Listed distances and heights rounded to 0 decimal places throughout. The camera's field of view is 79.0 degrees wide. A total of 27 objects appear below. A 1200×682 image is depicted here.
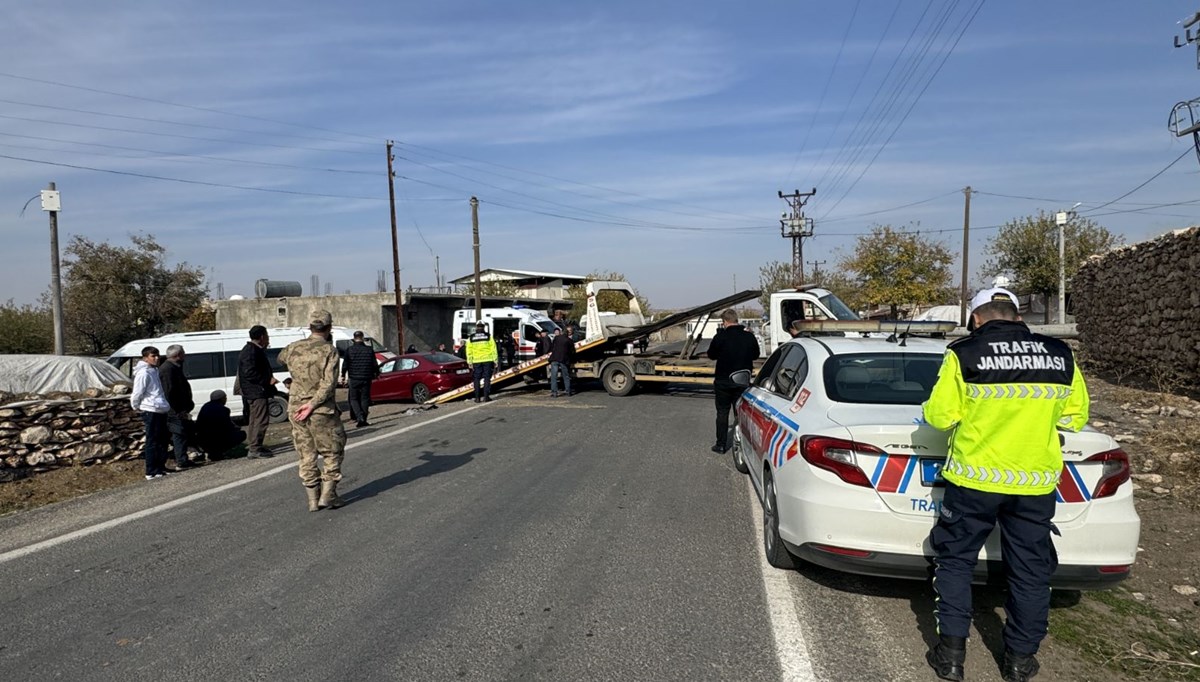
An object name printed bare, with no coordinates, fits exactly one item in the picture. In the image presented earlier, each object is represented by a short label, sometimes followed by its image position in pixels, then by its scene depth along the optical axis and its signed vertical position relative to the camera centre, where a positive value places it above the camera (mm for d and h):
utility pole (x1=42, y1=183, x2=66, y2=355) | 15125 +1106
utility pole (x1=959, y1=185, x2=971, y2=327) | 35844 +3365
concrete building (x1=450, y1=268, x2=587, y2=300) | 63281 +2802
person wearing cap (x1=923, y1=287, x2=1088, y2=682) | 3299 -770
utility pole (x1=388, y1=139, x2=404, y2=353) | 29359 +604
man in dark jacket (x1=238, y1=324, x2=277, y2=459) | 9523 -866
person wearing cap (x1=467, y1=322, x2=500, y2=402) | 16062 -1002
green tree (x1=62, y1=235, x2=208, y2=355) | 29062 +1148
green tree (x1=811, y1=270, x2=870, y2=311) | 43906 +1192
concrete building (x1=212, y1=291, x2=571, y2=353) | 32625 +201
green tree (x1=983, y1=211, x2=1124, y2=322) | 37875 +2749
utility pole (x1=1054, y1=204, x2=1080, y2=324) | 31958 +2310
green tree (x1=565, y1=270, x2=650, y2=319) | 23842 +442
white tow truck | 14828 -787
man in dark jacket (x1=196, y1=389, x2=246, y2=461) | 9695 -1479
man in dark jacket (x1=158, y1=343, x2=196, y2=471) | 8883 -977
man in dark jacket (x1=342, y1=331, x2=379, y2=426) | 12984 -1089
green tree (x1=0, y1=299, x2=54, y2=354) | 27078 -264
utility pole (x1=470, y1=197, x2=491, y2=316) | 27906 +3695
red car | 18031 -1540
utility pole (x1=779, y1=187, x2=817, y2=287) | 51219 +5405
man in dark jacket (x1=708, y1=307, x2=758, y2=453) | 8781 -622
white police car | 3654 -1015
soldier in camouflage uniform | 6445 -859
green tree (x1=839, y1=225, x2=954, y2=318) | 41031 +1973
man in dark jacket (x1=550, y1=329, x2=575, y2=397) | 16047 -1027
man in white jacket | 8555 -1006
